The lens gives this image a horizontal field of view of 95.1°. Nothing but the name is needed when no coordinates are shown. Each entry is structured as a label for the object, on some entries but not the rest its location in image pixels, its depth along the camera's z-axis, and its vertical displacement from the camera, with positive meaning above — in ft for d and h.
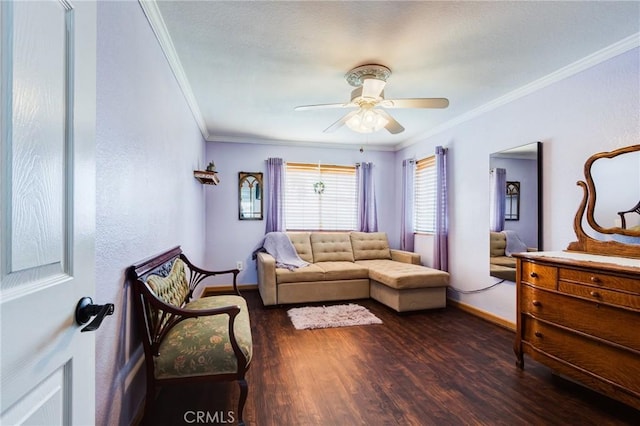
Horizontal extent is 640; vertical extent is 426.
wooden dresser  5.41 -2.20
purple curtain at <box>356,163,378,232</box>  16.92 +0.79
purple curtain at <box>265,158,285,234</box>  15.58 +0.93
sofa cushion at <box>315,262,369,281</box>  13.11 -2.64
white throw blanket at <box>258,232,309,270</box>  13.84 -1.75
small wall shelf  11.35 +1.47
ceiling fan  7.80 +3.10
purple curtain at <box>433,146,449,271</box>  13.10 -0.10
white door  1.80 +0.03
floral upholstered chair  5.28 -2.47
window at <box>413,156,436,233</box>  14.40 +0.92
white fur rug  10.53 -3.96
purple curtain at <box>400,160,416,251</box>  15.79 +0.53
